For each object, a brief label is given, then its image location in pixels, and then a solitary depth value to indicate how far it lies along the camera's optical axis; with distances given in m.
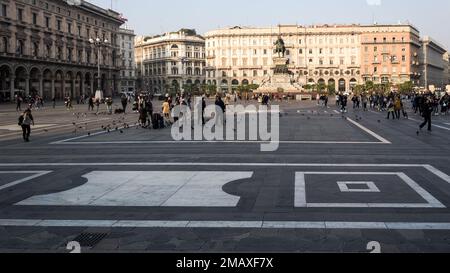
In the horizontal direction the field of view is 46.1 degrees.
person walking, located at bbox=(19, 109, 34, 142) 21.81
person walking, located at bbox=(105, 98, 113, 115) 43.48
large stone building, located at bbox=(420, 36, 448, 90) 161.25
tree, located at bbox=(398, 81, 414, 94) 113.18
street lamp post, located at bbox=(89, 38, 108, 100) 96.81
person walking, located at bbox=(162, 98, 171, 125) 31.31
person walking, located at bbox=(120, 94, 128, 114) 43.56
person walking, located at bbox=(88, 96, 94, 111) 49.94
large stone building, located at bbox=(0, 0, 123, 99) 70.88
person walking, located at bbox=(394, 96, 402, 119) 34.56
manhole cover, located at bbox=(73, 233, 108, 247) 7.08
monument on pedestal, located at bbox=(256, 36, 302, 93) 87.67
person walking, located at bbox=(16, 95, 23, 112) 51.30
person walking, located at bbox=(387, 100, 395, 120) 35.38
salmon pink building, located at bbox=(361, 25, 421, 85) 136.25
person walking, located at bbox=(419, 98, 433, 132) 24.55
